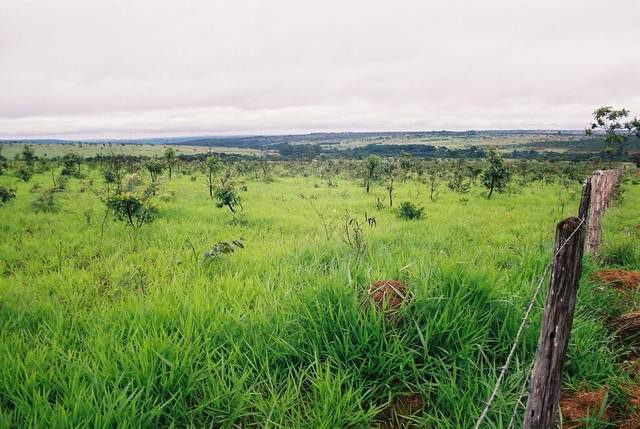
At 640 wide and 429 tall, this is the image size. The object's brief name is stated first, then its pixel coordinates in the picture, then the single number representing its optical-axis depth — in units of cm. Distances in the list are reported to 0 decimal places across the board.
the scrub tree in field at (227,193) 1051
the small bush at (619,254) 620
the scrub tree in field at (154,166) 2344
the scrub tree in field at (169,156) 2962
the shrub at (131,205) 796
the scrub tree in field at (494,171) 1891
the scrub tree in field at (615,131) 3359
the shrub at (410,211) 1142
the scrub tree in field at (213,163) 1691
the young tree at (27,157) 3196
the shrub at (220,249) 515
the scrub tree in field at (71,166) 2594
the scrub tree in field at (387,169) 2263
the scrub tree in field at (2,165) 2461
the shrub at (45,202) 1109
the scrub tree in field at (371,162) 2127
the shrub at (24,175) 2128
